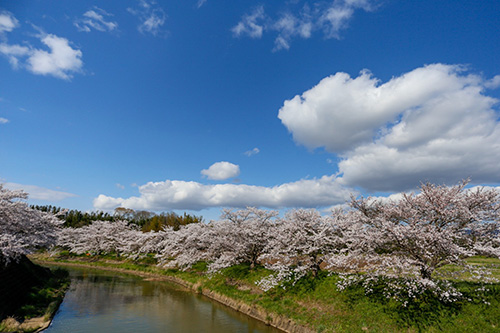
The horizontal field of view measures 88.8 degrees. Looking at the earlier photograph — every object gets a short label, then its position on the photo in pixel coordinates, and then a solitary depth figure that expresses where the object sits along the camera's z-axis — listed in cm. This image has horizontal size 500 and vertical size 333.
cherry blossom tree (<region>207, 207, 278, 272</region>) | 3534
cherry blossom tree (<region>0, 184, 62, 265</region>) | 1791
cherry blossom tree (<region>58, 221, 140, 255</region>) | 6781
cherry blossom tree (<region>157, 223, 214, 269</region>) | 4322
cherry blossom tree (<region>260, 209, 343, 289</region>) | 2572
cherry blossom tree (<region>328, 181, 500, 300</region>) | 1656
